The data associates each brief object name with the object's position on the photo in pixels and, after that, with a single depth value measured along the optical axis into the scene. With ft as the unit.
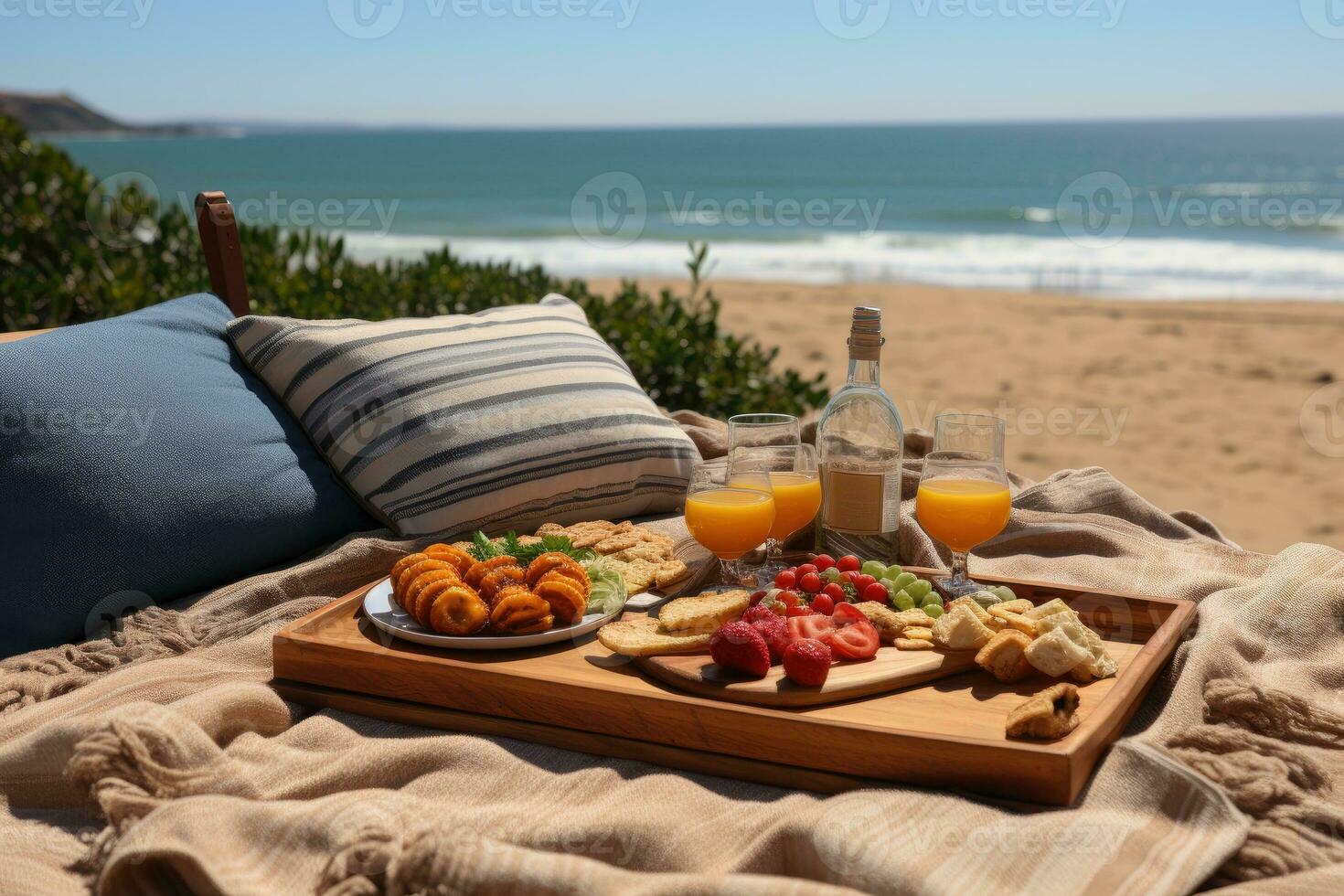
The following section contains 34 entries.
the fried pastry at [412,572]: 6.60
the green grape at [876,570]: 7.03
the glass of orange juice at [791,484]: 7.38
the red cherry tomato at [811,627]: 6.05
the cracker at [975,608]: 6.26
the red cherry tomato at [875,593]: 6.75
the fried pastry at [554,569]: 6.64
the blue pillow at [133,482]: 7.74
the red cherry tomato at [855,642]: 6.02
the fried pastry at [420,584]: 6.43
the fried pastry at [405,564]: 6.73
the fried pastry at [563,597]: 6.43
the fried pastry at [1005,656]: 5.87
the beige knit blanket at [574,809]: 4.61
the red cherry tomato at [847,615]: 6.29
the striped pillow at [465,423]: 9.09
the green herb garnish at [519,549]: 7.13
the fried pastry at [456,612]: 6.24
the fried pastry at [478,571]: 6.56
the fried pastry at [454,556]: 6.75
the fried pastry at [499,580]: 6.47
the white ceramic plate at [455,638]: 6.21
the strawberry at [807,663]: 5.55
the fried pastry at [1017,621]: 6.10
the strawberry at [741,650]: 5.69
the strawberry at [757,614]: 6.14
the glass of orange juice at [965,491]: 7.19
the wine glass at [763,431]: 7.50
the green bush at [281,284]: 14.06
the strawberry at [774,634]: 5.89
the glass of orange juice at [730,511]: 7.02
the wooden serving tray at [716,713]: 5.13
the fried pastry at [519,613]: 6.27
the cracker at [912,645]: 6.15
